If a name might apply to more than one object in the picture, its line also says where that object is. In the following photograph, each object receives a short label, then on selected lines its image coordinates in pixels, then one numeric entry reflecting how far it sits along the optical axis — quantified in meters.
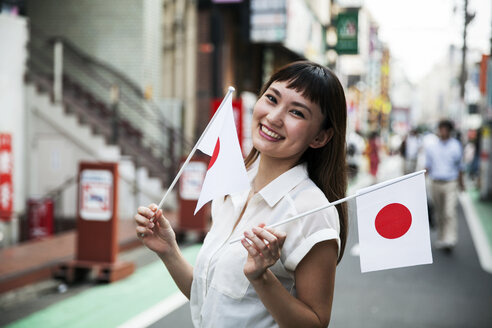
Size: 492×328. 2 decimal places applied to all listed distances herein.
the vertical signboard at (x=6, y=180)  8.50
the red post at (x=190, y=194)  10.40
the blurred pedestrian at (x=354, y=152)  20.56
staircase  15.19
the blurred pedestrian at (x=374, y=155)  23.36
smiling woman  1.91
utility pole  22.73
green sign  20.54
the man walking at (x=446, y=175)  9.69
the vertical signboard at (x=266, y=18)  20.09
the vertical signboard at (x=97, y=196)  7.46
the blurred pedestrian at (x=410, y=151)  18.28
